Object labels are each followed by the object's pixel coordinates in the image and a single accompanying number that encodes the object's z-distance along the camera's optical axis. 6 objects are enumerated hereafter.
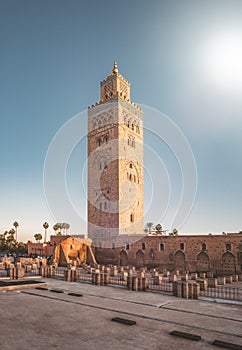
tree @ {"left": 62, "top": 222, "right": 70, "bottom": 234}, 84.40
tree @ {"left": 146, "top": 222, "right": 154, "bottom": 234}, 70.88
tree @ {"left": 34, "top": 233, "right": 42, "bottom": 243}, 74.81
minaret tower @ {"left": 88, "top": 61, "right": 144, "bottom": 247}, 41.66
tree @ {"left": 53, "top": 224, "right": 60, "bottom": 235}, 80.59
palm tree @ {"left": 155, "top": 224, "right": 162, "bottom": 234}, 59.41
